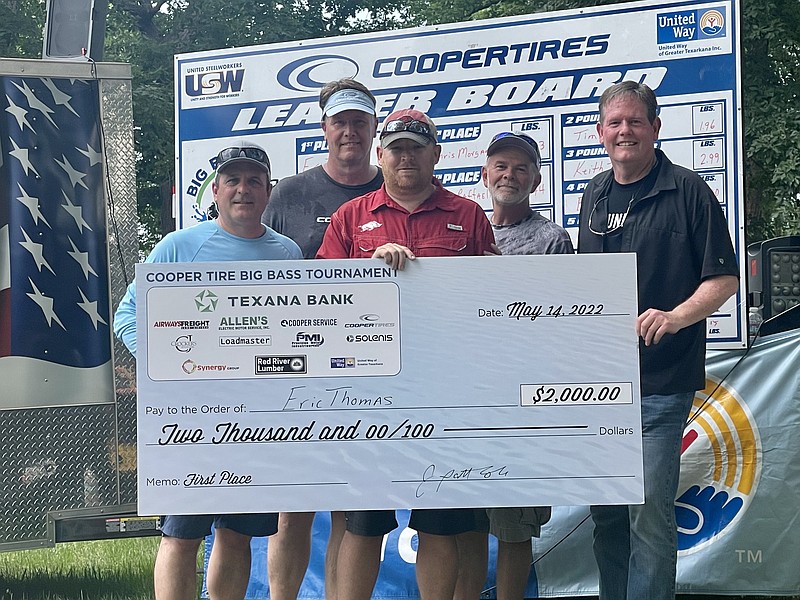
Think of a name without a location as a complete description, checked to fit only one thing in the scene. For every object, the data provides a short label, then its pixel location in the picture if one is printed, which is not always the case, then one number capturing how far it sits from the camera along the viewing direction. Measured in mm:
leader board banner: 5195
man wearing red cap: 4398
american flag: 5020
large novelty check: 4230
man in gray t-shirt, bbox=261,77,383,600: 4895
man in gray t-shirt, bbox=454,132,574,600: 4809
